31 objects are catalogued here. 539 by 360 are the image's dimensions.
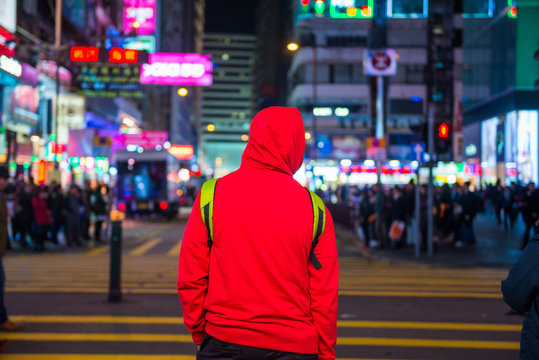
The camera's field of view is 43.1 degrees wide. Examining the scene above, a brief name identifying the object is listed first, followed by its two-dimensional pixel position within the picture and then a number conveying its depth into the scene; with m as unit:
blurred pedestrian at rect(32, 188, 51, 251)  17.97
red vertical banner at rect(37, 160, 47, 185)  28.95
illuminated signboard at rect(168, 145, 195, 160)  56.38
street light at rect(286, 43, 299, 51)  33.30
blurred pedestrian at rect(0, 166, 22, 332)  7.21
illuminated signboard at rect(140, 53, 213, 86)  21.66
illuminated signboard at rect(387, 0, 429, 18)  73.62
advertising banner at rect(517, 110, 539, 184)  42.09
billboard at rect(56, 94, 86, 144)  32.81
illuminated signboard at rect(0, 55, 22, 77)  18.55
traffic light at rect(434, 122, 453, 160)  16.22
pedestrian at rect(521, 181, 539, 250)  16.44
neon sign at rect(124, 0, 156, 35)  48.22
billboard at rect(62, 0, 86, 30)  31.81
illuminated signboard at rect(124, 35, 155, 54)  43.61
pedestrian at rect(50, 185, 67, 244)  19.38
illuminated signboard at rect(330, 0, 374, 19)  72.38
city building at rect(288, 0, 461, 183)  72.75
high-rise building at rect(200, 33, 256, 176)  158.20
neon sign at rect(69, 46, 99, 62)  17.66
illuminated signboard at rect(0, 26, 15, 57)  18.15
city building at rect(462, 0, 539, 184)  43.53
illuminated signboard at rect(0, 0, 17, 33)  23.25
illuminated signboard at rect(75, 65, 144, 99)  23.52
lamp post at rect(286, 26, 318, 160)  33.53
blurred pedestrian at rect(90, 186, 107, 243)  21.62
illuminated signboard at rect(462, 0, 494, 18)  53.69
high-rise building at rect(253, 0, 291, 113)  106.36
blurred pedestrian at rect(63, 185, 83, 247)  19.31
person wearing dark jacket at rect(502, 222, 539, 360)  3.56
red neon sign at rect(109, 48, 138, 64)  17.66
